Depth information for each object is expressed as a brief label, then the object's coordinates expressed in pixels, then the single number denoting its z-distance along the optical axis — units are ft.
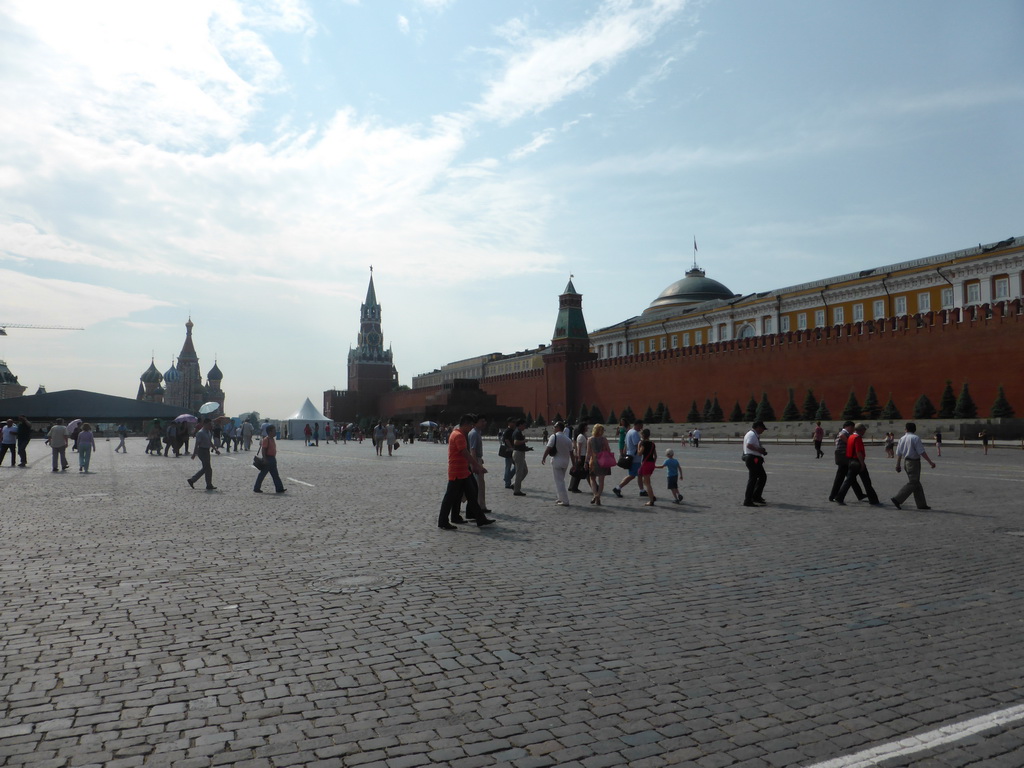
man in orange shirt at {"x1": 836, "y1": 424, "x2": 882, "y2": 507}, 34.83
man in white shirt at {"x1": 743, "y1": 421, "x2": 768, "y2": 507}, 34.60
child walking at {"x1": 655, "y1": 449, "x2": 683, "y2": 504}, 36.54
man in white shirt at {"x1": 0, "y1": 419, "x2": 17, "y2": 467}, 63.99
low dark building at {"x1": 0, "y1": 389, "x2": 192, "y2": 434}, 235.40
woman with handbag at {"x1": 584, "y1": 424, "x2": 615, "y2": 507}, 36.01
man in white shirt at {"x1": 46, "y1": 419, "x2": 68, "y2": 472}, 61.36
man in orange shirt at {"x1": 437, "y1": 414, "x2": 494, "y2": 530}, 28.58
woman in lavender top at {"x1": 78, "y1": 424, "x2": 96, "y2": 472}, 60.34
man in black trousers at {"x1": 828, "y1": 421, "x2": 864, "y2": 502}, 35.50
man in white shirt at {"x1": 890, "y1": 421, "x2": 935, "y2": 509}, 32.68
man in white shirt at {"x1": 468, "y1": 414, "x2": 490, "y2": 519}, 31.08
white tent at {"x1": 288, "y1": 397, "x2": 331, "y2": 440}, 197.77
